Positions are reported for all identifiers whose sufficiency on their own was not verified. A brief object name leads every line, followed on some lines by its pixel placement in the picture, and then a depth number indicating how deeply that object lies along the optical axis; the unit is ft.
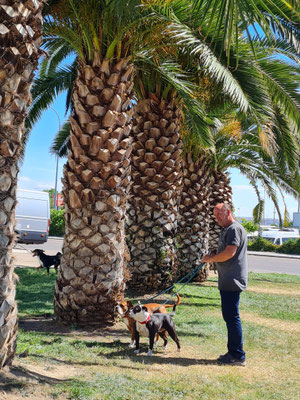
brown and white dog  17.76
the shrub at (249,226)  112.00
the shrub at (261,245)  108.45
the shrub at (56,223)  120.66
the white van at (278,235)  118.93
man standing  17.42
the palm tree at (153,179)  31.17
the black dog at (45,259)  39.83
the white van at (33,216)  68.39
